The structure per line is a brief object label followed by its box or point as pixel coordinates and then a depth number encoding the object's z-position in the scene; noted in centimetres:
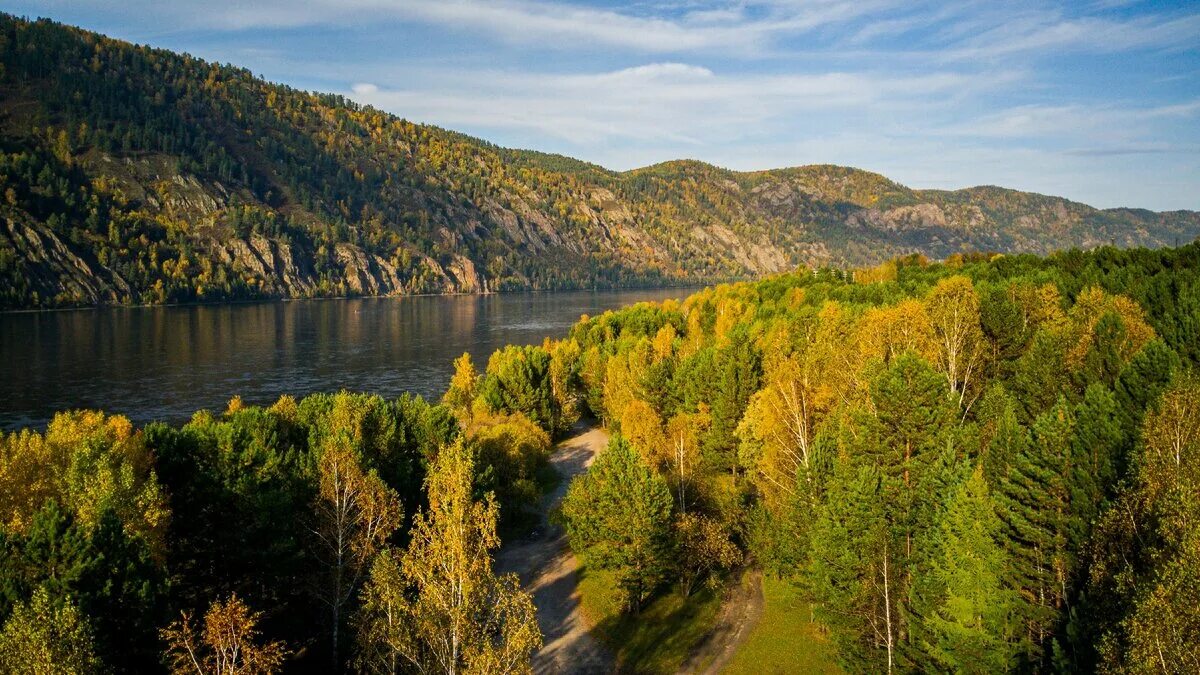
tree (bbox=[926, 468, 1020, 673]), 2597
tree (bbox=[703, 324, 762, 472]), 5850
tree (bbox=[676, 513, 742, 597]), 4344
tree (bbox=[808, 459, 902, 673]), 3125
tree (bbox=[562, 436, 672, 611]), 4062
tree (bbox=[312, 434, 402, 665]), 3412
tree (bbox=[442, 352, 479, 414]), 8169
